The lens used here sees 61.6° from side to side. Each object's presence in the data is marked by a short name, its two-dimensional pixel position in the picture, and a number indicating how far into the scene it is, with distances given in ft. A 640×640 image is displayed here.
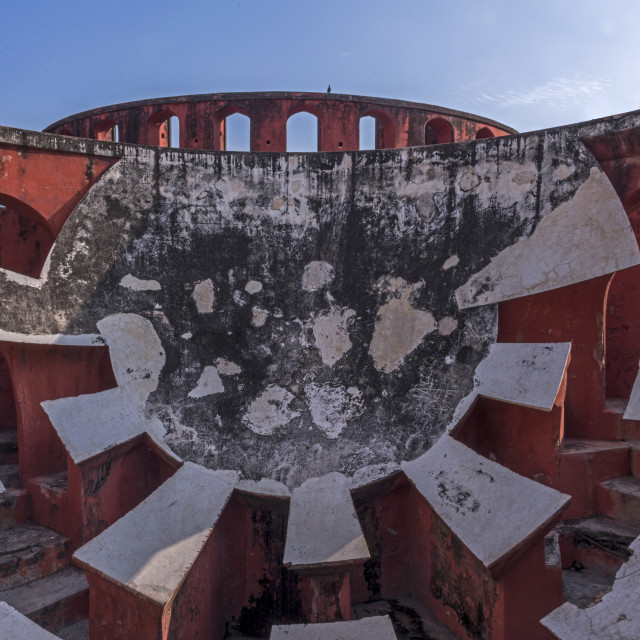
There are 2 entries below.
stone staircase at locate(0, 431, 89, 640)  10.96
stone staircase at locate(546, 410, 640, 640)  11.35
